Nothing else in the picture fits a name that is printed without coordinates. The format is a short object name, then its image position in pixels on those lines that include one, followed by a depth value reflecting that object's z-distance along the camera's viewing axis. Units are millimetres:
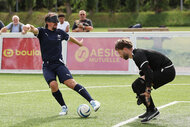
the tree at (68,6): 57578
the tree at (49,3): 57622
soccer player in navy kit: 8016
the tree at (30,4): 56781
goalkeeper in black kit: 6938
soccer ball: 7742
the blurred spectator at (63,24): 15422
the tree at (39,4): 64075
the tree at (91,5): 55038
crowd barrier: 14883
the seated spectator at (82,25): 15500
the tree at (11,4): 56781
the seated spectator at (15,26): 15972
